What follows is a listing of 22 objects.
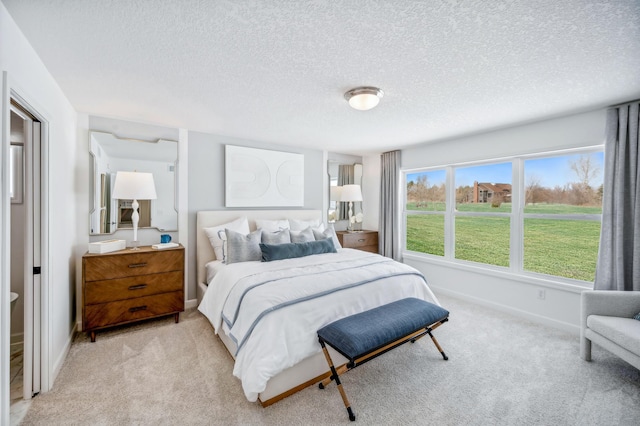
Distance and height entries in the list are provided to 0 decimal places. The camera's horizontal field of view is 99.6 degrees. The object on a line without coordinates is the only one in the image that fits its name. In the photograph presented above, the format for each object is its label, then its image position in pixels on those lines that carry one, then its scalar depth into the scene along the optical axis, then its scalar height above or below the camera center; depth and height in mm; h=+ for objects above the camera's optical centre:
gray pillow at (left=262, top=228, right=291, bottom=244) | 3395 -357
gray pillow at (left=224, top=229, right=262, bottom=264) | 3090 -458
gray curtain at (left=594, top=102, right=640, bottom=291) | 2518 +84
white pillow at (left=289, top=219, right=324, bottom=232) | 4062 -236
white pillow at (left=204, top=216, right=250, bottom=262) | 3488 -327
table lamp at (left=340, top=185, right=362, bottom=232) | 4695 +296
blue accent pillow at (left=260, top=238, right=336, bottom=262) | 3100 -485
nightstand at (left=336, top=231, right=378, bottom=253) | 4647 -528
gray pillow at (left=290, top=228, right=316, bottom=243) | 3609 -360
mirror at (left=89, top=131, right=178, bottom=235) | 3074 +346
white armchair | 1986 -874
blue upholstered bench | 1769 -861
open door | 1904 -332
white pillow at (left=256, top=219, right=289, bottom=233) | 3844 -230
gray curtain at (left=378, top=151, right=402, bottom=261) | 4793 +47
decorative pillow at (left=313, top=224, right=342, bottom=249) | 3797 -357
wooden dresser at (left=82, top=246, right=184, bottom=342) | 2645 -829
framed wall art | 3922 +483
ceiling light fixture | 2287 +974
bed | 1848 -783
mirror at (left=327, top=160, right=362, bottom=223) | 4980 +517
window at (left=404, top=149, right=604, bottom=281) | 3283 +22
